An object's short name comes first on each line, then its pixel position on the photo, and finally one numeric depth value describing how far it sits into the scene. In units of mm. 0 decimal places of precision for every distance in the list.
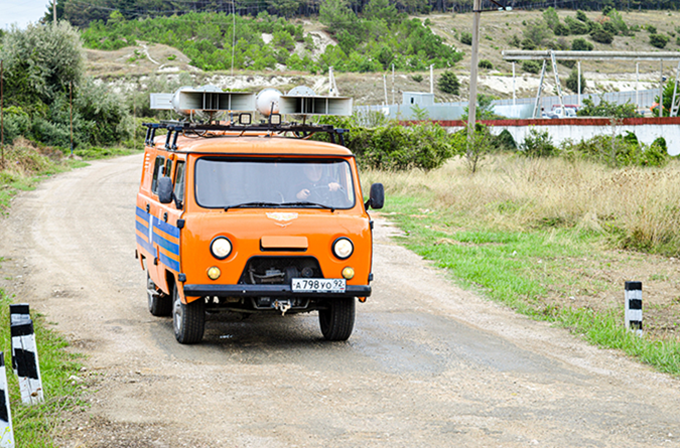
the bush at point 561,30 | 158750
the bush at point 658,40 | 143500
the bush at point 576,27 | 159375
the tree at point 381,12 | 162900
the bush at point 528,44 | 145400
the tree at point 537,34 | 152988
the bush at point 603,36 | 149625
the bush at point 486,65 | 126750
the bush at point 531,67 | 122350
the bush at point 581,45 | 141500
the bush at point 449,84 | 105625
